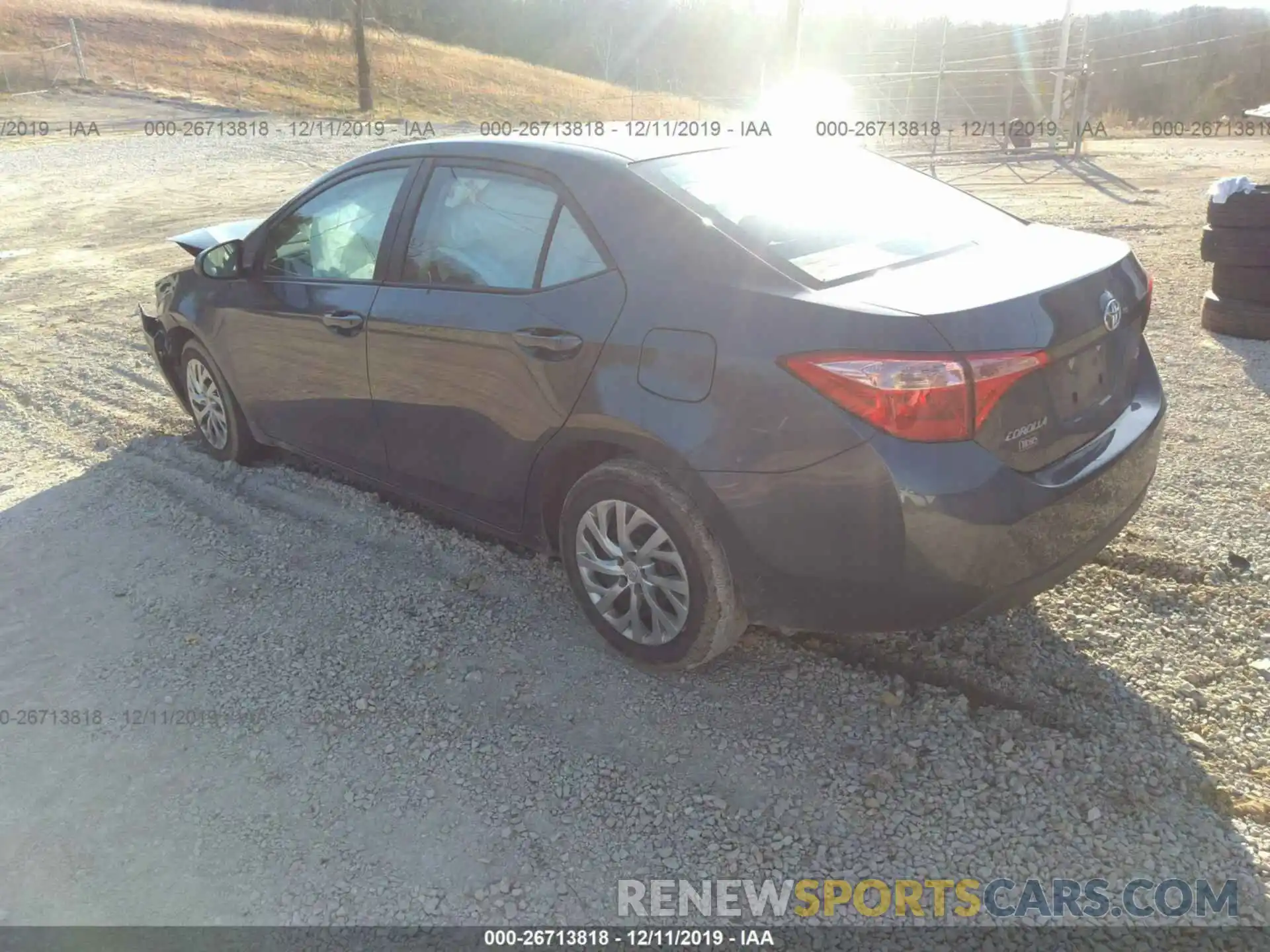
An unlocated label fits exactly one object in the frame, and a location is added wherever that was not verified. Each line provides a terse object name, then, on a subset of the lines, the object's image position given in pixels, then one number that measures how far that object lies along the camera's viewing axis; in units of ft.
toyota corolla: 8.46
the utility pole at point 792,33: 69.26
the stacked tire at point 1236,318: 20.92
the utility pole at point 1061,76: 76.84
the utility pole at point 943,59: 75.00
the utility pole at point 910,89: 80.36
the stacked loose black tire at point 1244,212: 20.17
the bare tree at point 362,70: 114.11
